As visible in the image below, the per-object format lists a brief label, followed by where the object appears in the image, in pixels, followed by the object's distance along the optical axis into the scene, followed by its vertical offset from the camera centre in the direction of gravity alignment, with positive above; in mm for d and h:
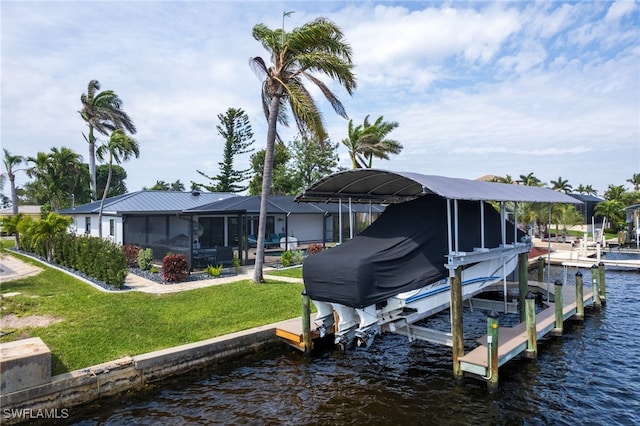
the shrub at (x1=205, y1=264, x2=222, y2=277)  15820 -1908
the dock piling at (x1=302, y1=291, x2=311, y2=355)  9289 -2396
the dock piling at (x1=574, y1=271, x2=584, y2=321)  11836 -2356
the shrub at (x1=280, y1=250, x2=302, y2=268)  18797 -1726
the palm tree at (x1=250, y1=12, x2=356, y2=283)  13211 +5112
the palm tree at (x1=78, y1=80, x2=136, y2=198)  29672 +8276
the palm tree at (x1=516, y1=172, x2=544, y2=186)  49969 +5091
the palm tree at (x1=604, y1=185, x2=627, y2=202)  47700 +3213
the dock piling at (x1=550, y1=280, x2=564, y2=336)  10430 -2416
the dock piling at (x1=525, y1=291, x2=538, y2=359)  8953 -2466
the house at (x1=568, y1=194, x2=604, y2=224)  48838 +1603
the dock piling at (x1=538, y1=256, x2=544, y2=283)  16109 -1978
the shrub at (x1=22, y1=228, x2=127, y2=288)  13755 -1272
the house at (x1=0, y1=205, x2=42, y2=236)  54469 +1994
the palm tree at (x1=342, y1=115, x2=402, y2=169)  27672 +5520
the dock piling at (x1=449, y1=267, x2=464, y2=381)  7953 -1994
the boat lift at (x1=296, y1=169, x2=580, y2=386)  7974 +587
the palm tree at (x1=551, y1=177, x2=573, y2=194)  61312 +5302
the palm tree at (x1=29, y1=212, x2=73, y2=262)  18938 -154
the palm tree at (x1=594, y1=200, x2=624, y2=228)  42544 +973
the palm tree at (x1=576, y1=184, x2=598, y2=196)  73619 +5556
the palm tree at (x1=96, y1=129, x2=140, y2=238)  21569 +4053
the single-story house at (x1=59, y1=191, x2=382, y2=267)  18181 +32
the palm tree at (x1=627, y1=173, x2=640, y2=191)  68812 +6540
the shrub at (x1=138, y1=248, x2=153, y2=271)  16812 -1518
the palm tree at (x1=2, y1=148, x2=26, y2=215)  44469 +6346
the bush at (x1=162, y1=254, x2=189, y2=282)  14539 -1639
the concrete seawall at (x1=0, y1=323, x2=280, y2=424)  6473 -2810
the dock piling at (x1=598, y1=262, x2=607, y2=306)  14202 -2357
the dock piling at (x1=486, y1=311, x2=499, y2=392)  7625 -2553
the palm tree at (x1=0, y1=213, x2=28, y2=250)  23031 +57
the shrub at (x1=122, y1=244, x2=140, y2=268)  17922 -1430
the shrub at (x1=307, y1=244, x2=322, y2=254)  20031 -1366
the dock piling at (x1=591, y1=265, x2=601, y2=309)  13695 -2274
